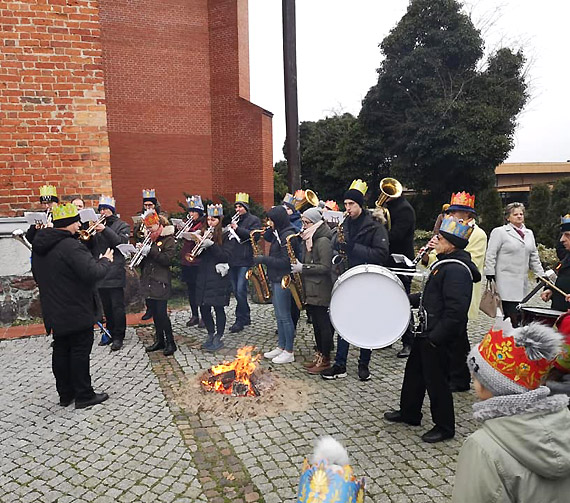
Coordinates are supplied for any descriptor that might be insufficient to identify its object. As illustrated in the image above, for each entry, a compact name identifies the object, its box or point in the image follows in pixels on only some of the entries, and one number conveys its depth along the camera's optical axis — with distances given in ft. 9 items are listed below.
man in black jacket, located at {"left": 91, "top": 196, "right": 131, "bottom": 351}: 21.63
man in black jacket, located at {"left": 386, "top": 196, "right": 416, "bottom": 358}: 19.81
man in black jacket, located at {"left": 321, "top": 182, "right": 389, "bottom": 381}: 16.94
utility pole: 29.63
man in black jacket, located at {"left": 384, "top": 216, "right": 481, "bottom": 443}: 12.57
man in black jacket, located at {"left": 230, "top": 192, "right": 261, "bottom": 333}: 24.59
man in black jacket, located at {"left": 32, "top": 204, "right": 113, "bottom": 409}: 15.16
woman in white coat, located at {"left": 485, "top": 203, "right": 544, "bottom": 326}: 19.54
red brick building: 55.16
